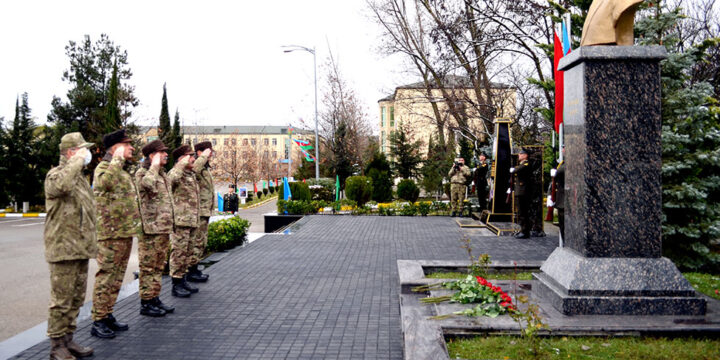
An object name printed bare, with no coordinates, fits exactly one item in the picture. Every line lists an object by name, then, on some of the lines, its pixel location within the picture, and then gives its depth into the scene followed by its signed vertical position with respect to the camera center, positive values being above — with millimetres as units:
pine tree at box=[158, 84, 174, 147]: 35344 +4468
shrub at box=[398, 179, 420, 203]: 26297 -629
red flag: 8305 +1440
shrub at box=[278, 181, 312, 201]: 21828 -535
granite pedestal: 4711 -43
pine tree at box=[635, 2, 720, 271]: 7969 +132
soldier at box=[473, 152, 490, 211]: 16531 -62
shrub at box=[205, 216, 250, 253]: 10578 -1255
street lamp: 25438 +7105
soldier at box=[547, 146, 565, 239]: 8507 -211
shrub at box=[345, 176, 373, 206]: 24016 -499
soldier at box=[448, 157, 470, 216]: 17031 -210
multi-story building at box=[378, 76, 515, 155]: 20516 +3731
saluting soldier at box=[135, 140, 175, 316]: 5848 -548
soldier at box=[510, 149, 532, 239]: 11383 -201
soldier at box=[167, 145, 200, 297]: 6809 -498
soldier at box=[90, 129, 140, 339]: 5059 -492
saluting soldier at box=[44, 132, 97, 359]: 4402 -599
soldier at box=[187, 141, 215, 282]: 7602 -372
